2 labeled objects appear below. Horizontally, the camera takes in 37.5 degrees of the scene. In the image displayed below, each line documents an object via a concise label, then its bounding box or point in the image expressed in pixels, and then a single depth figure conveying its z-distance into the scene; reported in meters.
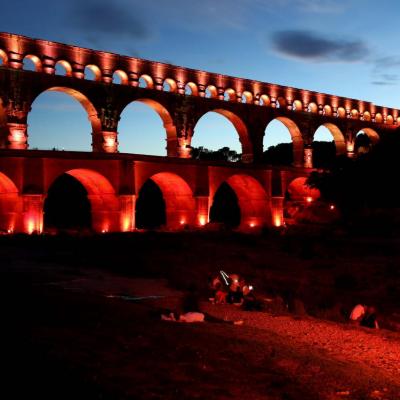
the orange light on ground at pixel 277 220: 42.38
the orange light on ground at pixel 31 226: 29.38
